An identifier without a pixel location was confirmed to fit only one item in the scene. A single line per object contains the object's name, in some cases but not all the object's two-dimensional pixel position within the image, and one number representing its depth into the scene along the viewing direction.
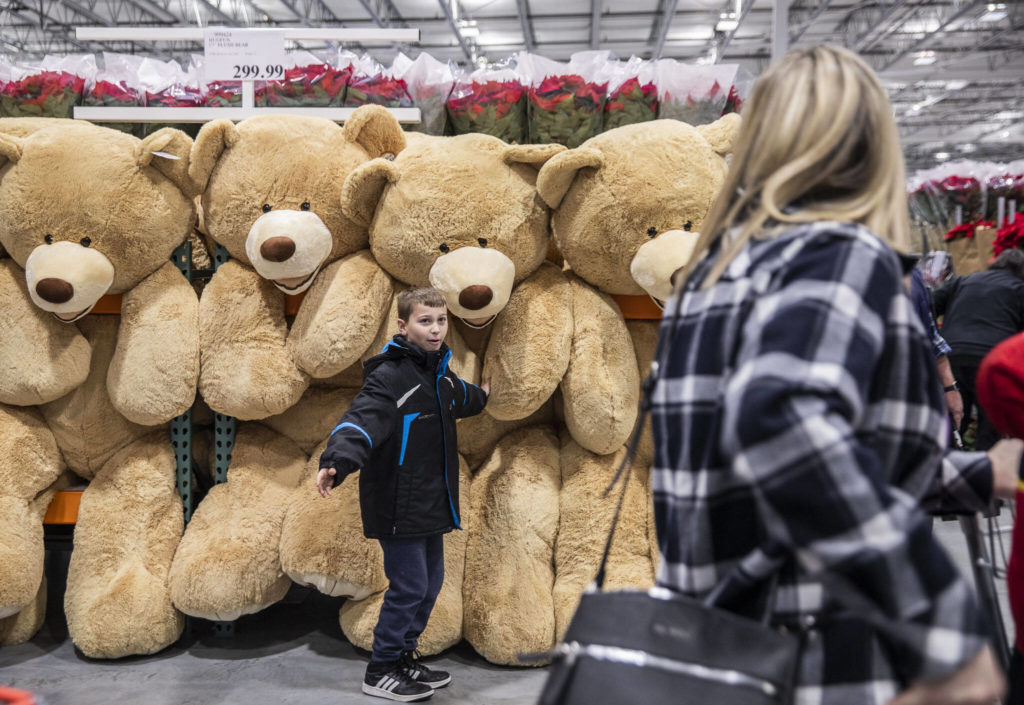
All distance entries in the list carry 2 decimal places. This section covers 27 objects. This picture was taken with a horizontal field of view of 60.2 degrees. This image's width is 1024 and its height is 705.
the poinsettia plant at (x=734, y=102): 3.14
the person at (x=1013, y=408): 1.29
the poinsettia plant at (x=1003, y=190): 5.46
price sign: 3.17
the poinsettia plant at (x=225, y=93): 3.28
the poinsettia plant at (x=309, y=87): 3.26
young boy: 2.58
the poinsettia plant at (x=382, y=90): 3.24
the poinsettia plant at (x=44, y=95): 3.23
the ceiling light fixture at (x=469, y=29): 11.72
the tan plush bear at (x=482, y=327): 2.79
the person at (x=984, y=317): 4.36
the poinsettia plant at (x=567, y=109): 3.07
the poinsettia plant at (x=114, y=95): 3.24
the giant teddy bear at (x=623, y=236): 2.76
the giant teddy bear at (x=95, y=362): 2.85
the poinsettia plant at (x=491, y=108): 3.12
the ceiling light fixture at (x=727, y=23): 10.95
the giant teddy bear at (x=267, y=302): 2.84
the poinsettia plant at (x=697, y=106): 3.09
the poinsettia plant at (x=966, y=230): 5.24
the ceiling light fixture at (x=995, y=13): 11.42
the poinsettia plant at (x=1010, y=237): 4.33
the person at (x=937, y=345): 2.89
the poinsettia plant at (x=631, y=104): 3.10
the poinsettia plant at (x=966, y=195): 5.56
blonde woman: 0.87
